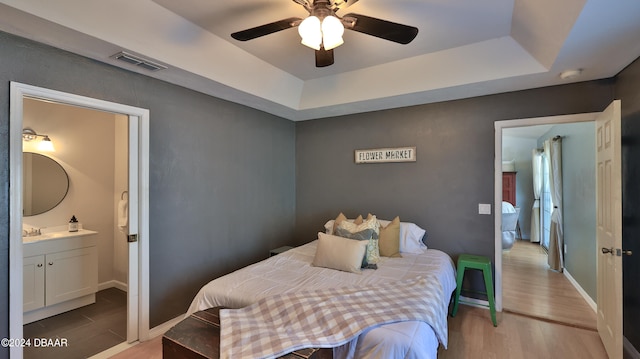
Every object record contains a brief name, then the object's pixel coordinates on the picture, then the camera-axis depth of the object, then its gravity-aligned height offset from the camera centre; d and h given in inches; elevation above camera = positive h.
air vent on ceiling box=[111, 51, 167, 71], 81.5 +36.8
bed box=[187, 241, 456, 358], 57.1 -31.5
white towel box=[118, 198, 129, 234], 139.1 -15.0
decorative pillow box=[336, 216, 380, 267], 106.2 -20.5
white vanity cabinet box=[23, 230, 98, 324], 110.3 -38.8
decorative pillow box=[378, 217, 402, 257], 117.4 -25.1
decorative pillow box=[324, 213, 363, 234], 126.0 -19.7
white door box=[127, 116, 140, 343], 93.8 -18.1
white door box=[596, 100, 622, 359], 76.6 -14.0
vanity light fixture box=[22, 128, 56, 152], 122.0 +19.1
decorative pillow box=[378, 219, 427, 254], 123.4 -25.6
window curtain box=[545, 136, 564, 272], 165.3 -19.1
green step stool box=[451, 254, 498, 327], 106.2 -35.2
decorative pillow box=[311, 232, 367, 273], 98.5 -26.1
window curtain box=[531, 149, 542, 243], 236.4 -12.1
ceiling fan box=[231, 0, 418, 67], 64.0 +37.0
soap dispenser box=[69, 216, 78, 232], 128.3 -19.6
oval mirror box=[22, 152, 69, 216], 124.0 -0.4
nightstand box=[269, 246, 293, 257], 142.2 -35.3
